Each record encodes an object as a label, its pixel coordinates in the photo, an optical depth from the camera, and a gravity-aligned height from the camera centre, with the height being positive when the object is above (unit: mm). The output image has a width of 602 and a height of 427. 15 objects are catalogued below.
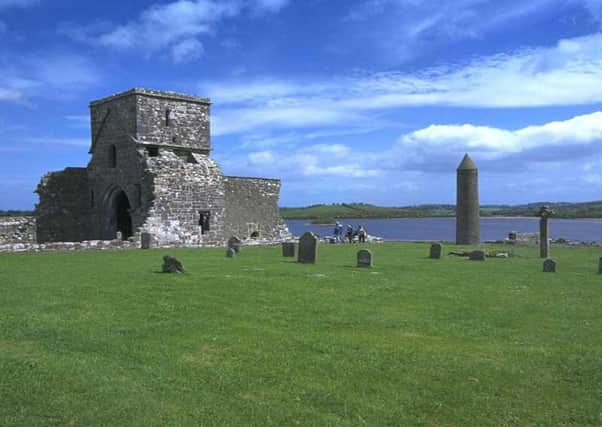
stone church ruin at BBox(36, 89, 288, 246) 31859 +2262
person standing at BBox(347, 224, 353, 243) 39006 -636
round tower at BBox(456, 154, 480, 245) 37750 +1281
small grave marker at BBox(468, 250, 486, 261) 24188 -1316
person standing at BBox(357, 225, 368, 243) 38250 -630
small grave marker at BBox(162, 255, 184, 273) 16641 -1127
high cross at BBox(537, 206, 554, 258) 26922 -207
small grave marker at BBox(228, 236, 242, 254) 25659 -838
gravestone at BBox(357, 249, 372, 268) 19797 -1166
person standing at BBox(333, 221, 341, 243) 38875 -576
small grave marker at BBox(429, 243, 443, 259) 24969 -1182
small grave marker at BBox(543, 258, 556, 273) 19909 -1441
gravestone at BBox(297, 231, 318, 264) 20719 -827
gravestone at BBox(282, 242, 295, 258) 23391 -963
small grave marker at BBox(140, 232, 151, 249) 28422 -705
